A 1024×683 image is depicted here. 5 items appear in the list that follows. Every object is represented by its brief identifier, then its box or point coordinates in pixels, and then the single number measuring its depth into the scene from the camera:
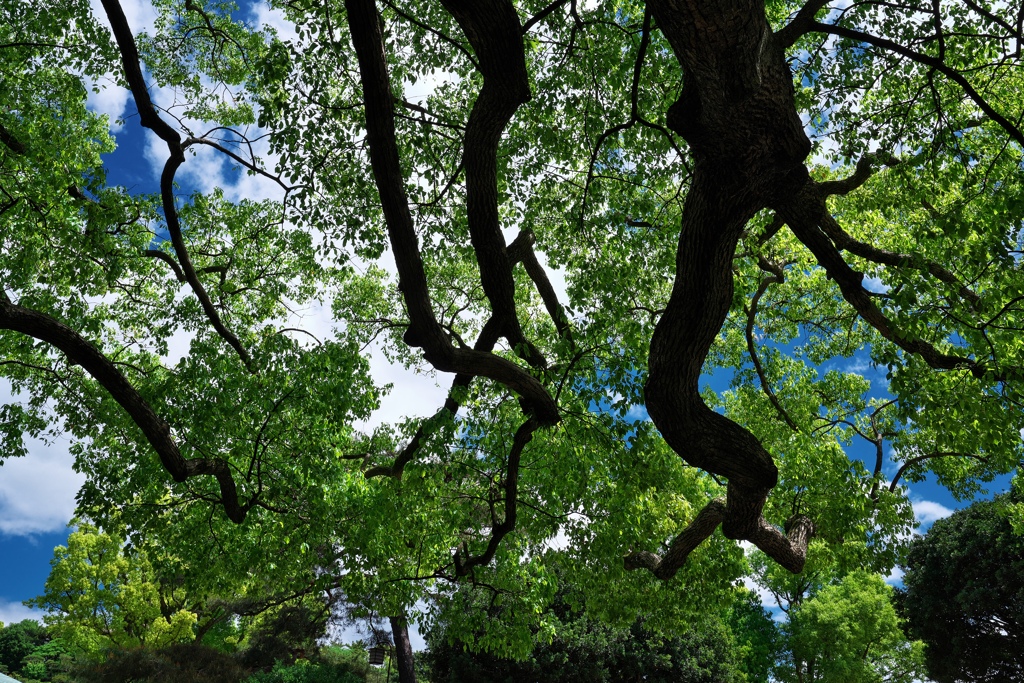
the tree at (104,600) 24.97
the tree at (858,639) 24.17
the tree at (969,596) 21.11
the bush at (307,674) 21.39
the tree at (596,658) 20.62
